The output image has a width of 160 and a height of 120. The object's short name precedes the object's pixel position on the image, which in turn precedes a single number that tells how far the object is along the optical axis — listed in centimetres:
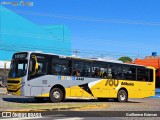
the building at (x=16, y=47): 6594
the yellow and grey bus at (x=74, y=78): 2283
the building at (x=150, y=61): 6711
